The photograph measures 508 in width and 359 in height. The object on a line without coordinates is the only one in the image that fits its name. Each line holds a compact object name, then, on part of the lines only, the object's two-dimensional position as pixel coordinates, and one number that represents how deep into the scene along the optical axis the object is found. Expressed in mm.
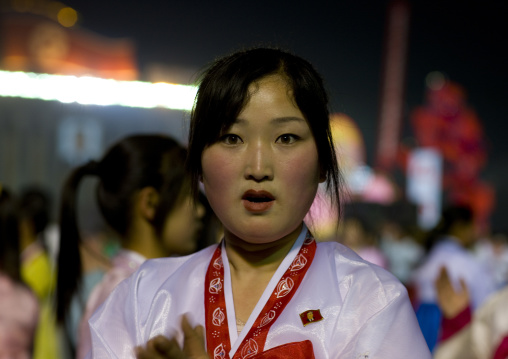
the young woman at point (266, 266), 1252
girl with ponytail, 2258
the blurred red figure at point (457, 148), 20250
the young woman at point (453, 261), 5043
